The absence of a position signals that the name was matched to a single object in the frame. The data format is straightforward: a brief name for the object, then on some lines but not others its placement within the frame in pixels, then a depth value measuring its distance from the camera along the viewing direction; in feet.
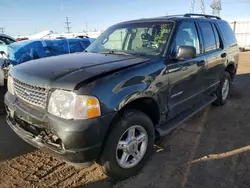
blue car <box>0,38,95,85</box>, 23.75
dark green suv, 7.23
